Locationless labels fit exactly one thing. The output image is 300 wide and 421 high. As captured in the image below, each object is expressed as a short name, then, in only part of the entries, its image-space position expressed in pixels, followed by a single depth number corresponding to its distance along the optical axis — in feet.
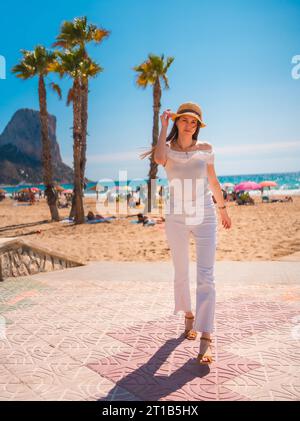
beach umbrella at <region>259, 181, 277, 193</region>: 108.75
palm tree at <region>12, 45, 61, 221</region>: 59.93
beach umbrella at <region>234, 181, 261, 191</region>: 98.45
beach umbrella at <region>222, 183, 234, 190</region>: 145.69
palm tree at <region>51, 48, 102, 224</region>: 54.80
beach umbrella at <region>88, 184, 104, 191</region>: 112.58
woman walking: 9.19
